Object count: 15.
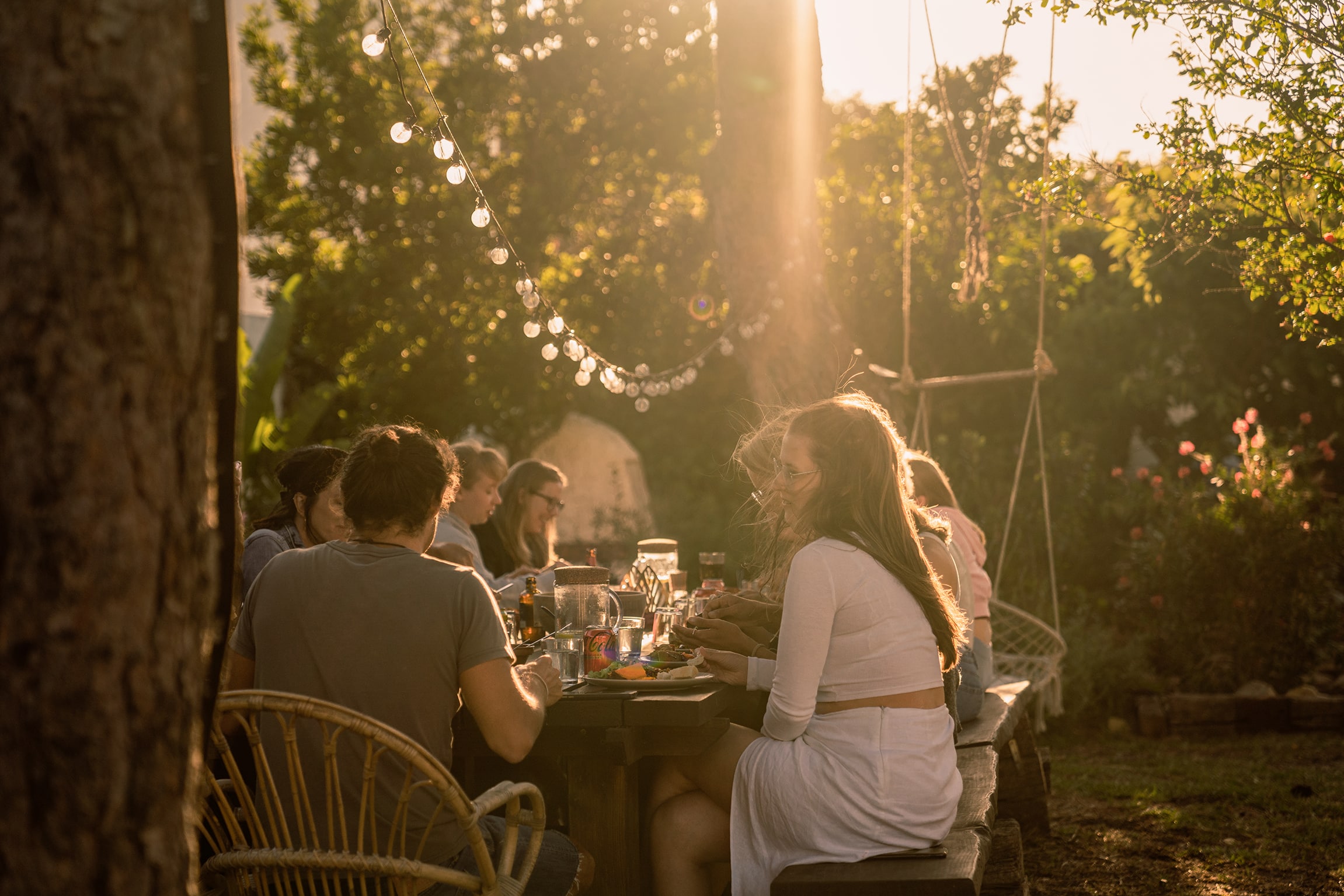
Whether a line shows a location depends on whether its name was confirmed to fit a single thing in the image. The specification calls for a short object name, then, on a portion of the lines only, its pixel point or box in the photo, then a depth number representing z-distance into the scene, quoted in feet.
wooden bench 8.95
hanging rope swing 21.20
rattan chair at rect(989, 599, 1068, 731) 20.99
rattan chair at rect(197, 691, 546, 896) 7.64
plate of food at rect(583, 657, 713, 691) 10.73
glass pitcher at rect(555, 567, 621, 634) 12.73
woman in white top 9.75
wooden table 10.05
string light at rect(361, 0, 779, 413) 13.96
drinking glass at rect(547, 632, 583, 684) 11.34
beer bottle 13.53
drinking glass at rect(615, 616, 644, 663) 12.89
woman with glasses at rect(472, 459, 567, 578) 21.83
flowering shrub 25.99
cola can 11.67
